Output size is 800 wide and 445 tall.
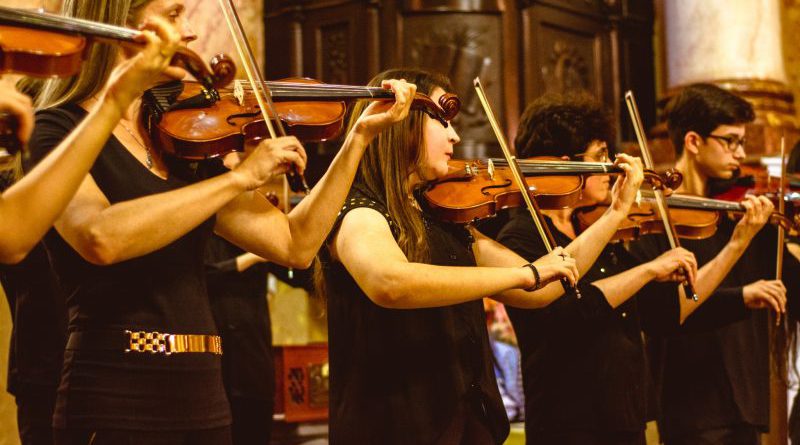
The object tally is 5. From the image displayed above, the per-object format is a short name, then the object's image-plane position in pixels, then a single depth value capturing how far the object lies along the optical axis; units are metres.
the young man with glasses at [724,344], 3.23
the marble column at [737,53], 6.05
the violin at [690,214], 3.24
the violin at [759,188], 3.55
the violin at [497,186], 2.51
